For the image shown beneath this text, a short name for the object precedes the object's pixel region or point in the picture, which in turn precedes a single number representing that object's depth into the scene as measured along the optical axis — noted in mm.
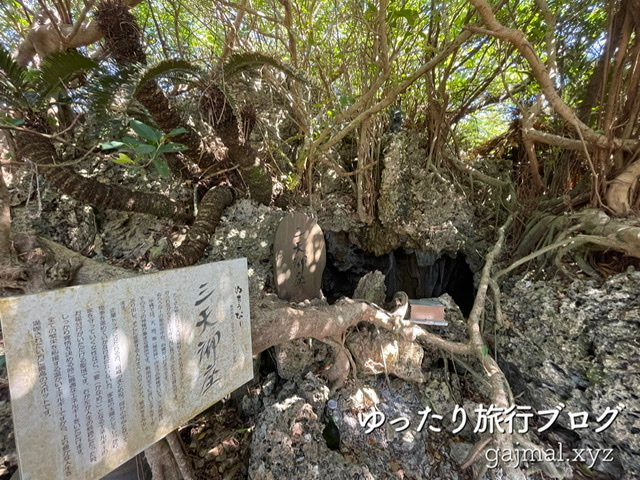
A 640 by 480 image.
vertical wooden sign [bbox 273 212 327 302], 2850
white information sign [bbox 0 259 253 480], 941
